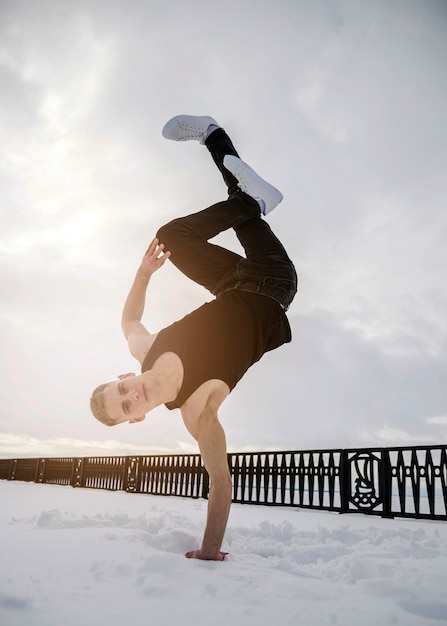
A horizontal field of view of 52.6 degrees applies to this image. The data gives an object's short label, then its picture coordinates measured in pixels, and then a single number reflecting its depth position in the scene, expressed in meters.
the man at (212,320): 2.76
